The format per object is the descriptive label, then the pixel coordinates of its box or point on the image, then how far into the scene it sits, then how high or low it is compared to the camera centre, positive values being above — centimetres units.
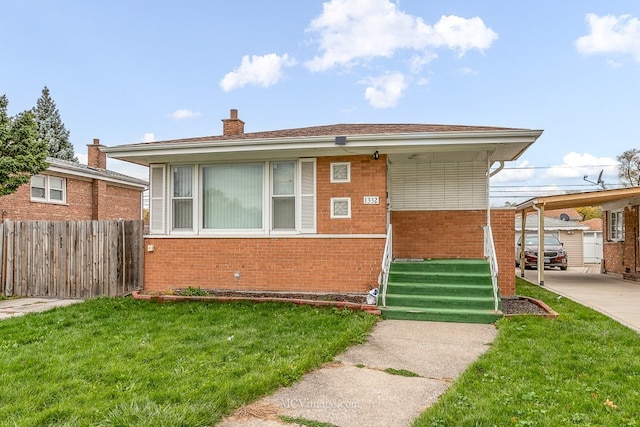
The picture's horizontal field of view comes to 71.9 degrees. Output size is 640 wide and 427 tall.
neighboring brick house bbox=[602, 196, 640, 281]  1413 -66
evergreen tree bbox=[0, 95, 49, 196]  1064 +167
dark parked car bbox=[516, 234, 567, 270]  1923 -158
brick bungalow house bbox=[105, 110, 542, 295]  823 +25
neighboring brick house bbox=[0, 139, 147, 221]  1448 +83
